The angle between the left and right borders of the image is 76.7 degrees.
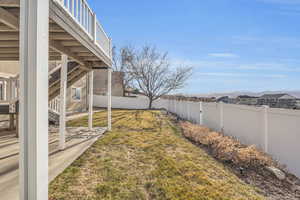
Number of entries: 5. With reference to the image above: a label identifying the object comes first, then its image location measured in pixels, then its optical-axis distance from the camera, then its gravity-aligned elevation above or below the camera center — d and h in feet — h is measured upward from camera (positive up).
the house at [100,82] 79.82 +6.79
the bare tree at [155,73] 75.77 +10.02
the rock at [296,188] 11.07 -5.34
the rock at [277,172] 12.42 -4.99
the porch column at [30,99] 4.64 -0.03
